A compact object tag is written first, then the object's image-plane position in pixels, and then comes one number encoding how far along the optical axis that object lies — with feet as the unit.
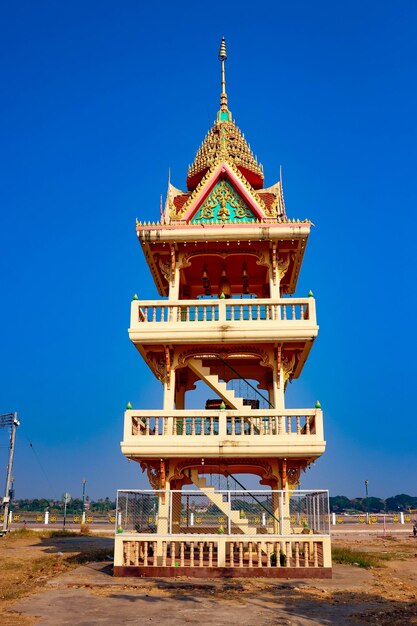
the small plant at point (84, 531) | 130.29
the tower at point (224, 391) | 52.42
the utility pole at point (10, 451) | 119.51
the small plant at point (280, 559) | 51.49
